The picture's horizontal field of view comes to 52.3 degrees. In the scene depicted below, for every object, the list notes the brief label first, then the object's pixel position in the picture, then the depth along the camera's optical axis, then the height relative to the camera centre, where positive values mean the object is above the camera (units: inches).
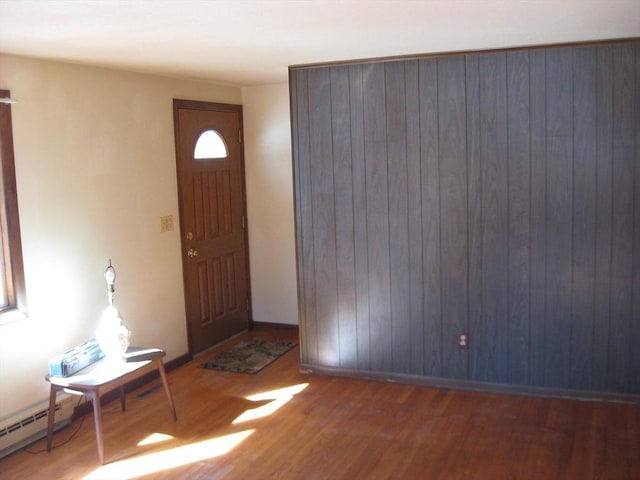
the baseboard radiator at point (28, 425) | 142.8 -53.7
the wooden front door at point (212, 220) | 201.8 -12.8
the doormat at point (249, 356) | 198.1 -56.0
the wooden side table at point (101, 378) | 137.2 -41.6
